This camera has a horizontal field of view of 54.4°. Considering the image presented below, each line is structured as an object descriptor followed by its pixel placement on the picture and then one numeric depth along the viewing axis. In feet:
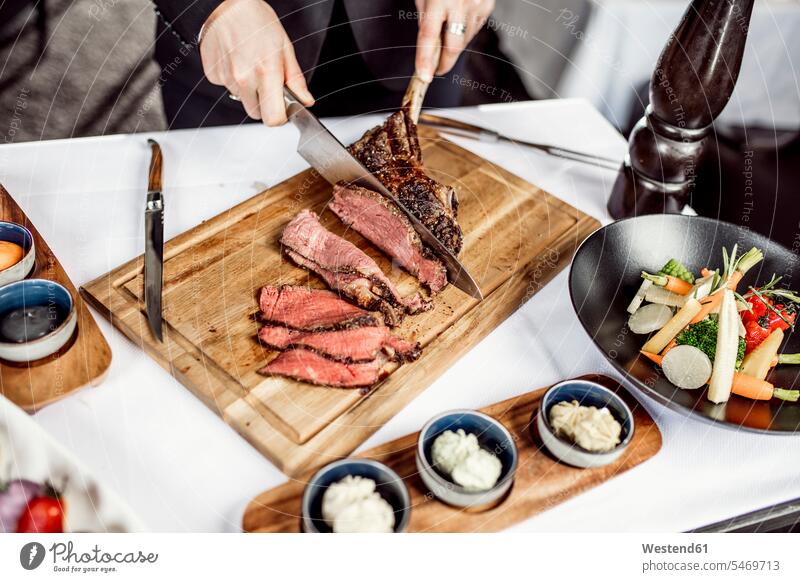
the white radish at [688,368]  2.31
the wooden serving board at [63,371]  2.17
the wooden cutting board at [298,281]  2.23
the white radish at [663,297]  2.54
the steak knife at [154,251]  2.40
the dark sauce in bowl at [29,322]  2.20
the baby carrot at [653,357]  2.41
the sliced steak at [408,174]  2.75
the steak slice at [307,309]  2.45
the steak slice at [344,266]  2.55
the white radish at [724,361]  2.28
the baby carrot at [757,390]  2.27
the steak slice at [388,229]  2.67
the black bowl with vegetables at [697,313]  2.28
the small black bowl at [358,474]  1.96
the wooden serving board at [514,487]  2.04
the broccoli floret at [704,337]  2.37
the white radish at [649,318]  2.49
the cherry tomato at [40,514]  2.01
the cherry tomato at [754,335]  2.42
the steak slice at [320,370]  2.30
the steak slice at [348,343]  2.36
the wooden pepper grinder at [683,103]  2.58
